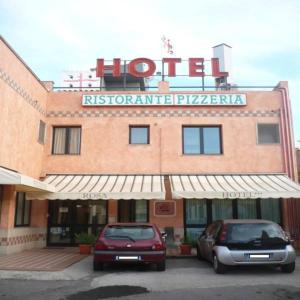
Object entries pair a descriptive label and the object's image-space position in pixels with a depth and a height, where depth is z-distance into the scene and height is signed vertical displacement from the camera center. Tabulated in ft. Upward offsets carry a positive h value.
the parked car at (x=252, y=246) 25.70 -3.40
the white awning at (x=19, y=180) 32.06 +2.86
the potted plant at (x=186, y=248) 37.60 -5.20
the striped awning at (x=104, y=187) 37.62 +2.54
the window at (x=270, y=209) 44.80 -0.36
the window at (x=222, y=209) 44.80 -0.38
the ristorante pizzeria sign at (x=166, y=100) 46.15 +16.31
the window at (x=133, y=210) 44.47 -0.56
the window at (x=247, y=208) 44.84 -0.23
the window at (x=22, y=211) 39.65 -0.60
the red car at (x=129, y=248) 26.89 -3.75
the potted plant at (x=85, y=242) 37.97 -4.55
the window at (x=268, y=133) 46.08 +11.16
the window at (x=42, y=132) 44.91 +11.10
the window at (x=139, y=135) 46.15 +10.93
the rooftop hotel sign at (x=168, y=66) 48.85 +22.88
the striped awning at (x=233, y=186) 37.46 +2.70
